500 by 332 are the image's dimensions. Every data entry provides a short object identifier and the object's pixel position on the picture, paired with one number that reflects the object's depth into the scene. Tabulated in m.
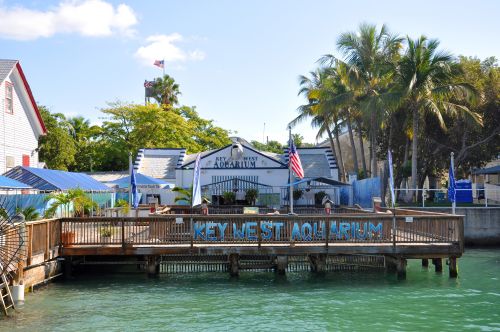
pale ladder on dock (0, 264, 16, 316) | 14.91
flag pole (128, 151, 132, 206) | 28.75
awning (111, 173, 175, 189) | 33.53
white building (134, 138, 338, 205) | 42.19
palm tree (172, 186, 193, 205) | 38.86
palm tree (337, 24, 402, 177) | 43.56
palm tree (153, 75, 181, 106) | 75.06
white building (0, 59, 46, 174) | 28.81
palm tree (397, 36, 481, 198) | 38.84
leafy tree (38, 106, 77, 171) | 49.53
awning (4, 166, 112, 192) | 24.86
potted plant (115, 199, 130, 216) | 28.07
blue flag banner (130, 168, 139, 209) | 28.21
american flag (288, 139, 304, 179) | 22.81
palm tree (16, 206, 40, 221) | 20.64
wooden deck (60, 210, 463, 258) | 20.08
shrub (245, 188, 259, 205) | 40.47
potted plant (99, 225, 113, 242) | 20.59
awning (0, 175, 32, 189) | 20.78
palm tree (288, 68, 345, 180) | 53.46
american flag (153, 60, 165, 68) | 71.56
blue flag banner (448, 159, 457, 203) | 27.20
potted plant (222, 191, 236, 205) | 40.28
